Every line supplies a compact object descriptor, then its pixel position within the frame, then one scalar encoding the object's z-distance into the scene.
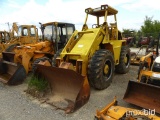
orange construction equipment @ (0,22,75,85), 4.12
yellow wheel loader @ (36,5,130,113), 2.96
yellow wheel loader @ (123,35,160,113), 2.64
